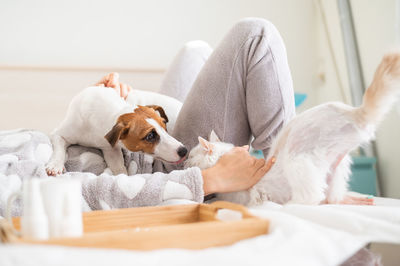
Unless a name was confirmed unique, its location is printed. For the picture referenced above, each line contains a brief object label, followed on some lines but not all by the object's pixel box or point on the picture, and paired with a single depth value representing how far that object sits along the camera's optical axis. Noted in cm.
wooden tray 55
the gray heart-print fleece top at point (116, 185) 98
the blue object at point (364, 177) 227
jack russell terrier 127
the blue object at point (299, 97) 261
